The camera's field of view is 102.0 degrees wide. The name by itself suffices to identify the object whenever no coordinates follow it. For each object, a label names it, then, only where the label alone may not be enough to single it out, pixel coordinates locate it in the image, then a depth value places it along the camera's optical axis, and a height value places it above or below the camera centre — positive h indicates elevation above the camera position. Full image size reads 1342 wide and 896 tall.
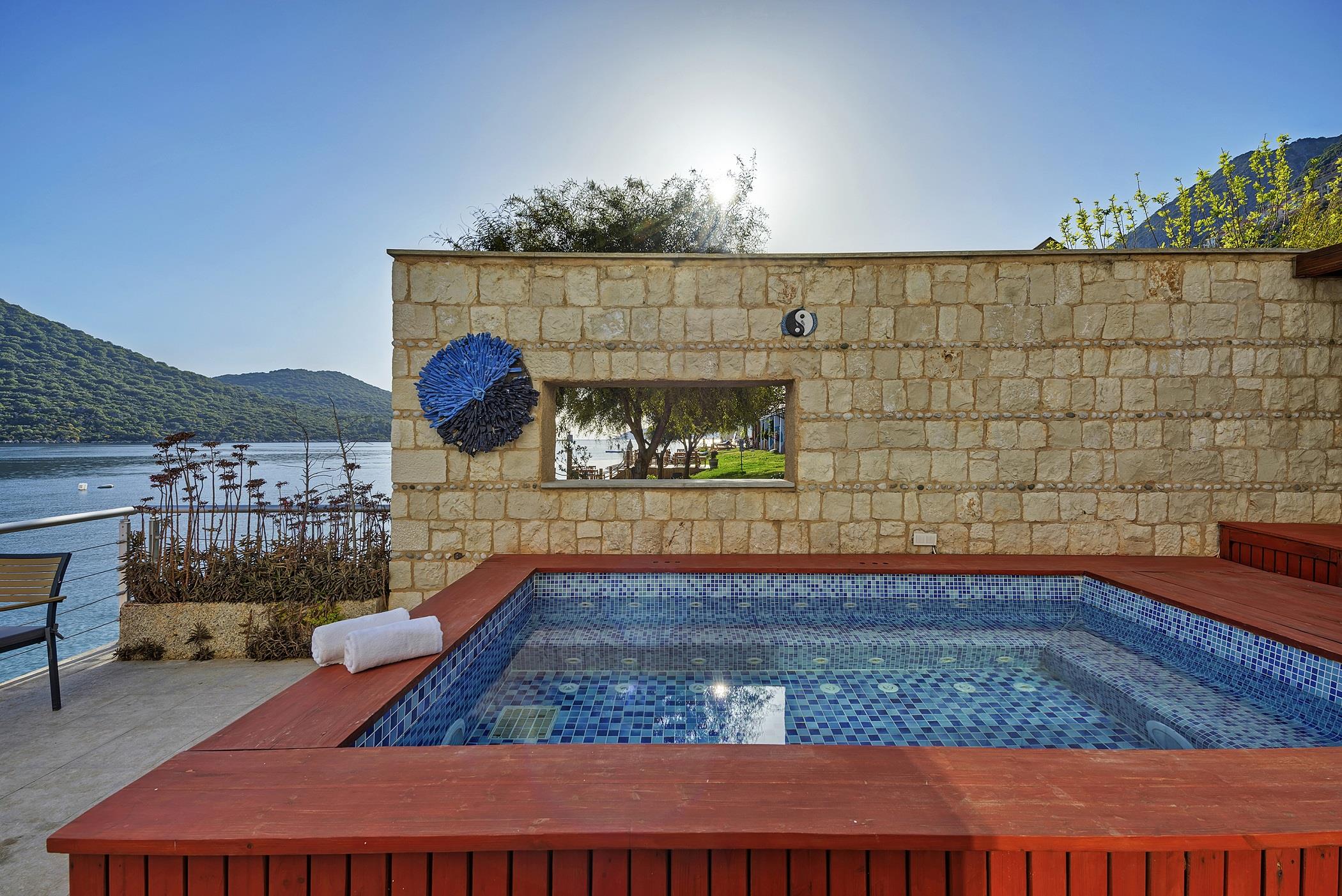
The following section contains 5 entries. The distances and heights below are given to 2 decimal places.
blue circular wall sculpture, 4.69 +0.47
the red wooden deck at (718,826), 1.25 -0.91
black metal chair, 3.06 -0.76
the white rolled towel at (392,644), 2.32 -0.86
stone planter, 4.12 -1.32
